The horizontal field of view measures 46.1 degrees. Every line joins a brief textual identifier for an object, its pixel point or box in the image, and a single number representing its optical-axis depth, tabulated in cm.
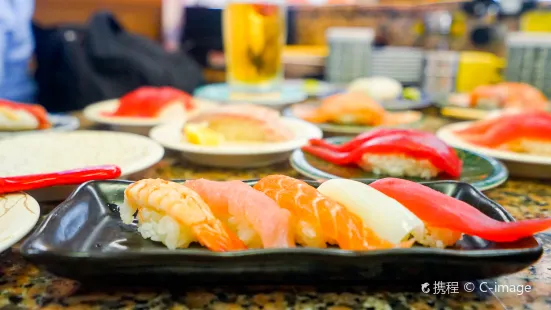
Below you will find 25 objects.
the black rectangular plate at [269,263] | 32
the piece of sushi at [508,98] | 78
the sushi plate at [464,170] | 51
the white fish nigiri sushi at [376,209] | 37
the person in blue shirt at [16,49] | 101
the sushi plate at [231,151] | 56
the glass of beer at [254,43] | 82
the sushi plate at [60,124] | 62
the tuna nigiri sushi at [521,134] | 58
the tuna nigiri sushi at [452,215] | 36
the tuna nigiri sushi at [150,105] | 69
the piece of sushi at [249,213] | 35
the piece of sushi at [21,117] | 62
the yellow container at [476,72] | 94
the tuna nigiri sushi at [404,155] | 52
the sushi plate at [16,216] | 35
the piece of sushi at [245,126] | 61
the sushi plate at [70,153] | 50
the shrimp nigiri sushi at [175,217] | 36
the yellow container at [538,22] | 98
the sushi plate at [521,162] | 55
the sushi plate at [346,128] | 66
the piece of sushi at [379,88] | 84
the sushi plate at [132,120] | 66
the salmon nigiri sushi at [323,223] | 36
